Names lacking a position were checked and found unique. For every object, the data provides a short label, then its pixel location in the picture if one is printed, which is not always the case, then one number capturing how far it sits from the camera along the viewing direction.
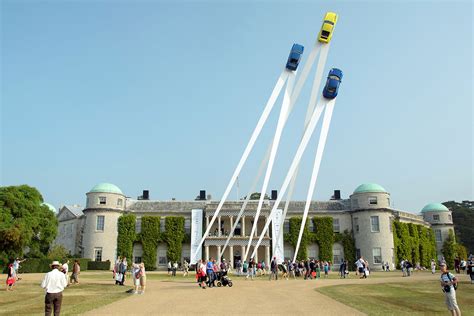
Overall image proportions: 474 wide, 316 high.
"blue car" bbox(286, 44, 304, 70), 29.22
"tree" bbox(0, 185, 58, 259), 41.34
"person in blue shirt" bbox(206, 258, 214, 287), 23.97
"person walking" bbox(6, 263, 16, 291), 22.56
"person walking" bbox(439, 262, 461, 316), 11.03
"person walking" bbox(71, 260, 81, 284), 26.31
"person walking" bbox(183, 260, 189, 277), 40.66
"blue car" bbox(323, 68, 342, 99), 27.77
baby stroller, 24.50
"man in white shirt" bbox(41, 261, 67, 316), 11.22
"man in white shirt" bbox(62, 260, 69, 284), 21.53
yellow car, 27.09
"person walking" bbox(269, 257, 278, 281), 31.97
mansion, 61.00
